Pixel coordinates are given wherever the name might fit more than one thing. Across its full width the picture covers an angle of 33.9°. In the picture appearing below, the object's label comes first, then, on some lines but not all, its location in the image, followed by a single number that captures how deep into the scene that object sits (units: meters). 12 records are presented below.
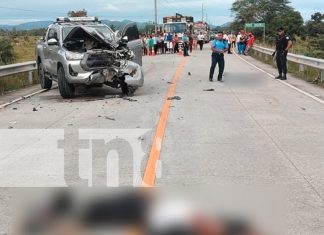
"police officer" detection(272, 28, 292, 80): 18.88
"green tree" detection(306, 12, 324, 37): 67.38
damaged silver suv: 13.66
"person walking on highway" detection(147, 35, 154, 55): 42.56
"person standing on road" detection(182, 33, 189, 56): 37.97
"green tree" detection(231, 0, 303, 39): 114.25
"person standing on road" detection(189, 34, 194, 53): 45.17
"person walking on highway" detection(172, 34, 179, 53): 44.44
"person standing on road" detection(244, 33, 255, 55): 40.39
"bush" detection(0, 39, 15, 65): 38.39
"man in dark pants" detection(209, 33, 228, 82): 18.25
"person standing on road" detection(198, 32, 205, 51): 49.31
